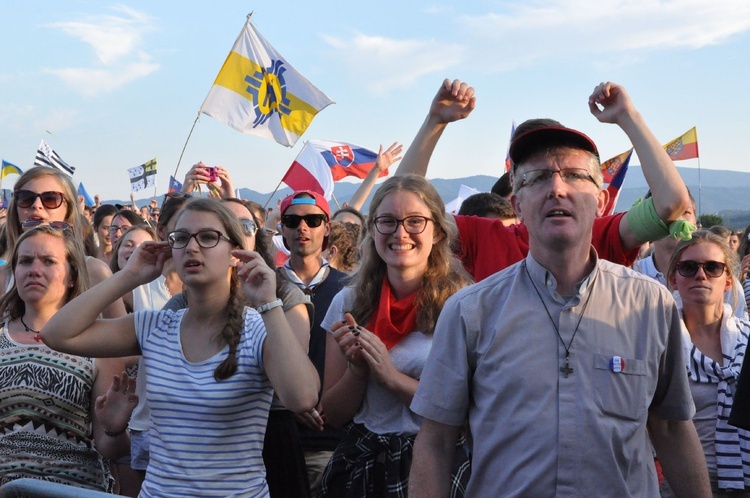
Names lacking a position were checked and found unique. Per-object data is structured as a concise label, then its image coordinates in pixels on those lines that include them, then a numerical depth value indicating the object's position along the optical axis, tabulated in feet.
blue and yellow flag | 73.86
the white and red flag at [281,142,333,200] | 36.96
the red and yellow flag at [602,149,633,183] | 38.38
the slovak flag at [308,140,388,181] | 39.55
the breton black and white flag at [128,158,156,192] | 87.56
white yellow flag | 30.37
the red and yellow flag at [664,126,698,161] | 58.08
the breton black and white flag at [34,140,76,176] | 51.39
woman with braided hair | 10.34
